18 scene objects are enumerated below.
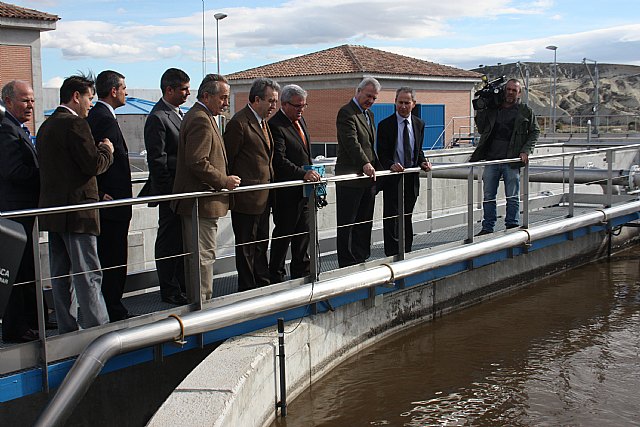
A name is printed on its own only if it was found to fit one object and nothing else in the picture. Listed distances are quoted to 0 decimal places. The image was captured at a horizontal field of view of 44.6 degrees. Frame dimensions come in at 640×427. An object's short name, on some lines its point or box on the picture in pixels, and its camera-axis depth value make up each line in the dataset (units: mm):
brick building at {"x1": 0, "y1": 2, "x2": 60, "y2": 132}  23172
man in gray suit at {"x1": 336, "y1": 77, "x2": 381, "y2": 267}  7129
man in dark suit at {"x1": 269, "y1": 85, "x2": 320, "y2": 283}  6598
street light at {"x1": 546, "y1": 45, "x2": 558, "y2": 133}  48469
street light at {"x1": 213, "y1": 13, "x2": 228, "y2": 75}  30719
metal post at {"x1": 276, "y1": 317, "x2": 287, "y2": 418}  5820
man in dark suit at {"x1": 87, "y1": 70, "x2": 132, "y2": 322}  5574
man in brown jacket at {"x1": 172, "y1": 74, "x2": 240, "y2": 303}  5602
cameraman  8984
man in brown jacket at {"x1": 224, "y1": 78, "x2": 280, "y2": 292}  6211
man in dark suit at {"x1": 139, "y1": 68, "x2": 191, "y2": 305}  6008
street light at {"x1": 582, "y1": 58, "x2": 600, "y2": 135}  39812
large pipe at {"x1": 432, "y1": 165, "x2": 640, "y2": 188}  11781
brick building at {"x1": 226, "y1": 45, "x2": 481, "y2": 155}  35031
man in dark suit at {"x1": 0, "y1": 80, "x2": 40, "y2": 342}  5082
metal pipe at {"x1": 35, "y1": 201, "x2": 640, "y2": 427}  4645
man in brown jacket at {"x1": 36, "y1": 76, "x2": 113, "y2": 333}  5082
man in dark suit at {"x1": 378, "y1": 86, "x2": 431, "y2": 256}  7723
